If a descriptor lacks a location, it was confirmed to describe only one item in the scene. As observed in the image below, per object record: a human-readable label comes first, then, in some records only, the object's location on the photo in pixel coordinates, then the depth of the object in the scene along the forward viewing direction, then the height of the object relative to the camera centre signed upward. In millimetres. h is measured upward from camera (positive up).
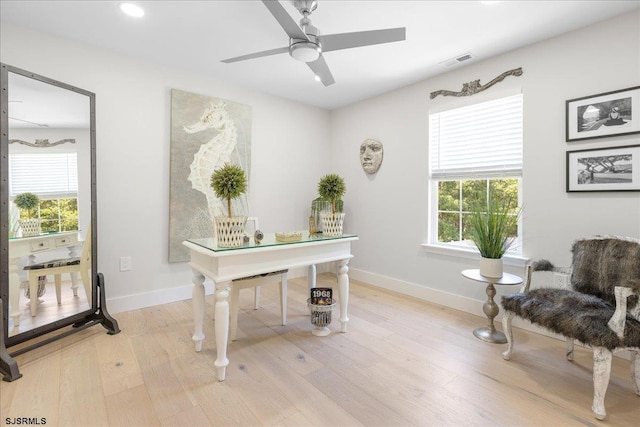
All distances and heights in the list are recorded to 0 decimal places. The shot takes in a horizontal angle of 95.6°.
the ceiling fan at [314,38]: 1767 +1084
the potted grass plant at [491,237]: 2287 -225
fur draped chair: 1482 -583
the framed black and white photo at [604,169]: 2035 +293
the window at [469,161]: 2649 +473
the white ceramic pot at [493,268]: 2283 -467
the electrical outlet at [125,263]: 2822 -531
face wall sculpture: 3766 +719
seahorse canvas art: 3080 +607
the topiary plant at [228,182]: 1812 +167
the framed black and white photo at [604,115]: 2029 +695
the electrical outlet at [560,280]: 2200 -560
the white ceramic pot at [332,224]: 2383 -125
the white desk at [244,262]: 1771 -368
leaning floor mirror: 1909 -43
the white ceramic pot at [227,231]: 1807 -138
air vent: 2701 +1429
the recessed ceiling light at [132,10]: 2037 +1435
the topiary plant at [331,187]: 2396 +180
